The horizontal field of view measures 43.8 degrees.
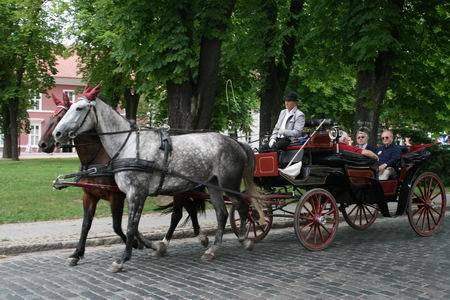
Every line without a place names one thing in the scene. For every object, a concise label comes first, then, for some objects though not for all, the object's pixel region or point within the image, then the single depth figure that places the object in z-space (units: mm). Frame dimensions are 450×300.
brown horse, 7211
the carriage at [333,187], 8500
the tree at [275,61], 16547
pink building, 62844
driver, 8758
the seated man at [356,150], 9148
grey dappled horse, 7121
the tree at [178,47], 11930
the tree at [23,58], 30625
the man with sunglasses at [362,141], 10172
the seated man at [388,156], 9969
